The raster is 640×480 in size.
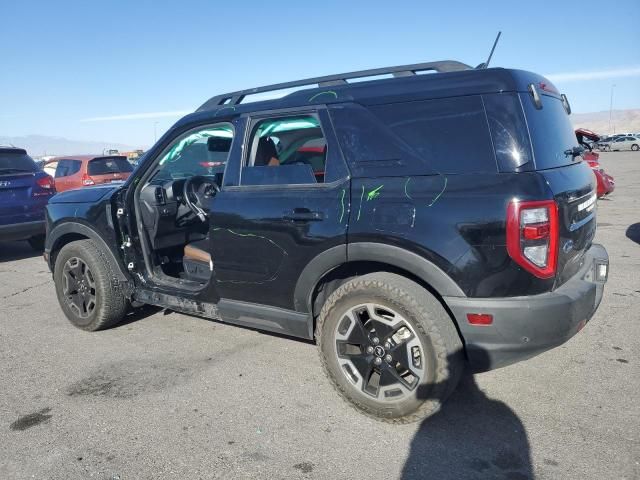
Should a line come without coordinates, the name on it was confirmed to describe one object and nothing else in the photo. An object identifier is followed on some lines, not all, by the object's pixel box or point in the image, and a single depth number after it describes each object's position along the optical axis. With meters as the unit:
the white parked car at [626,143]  46.34
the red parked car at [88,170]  12.57
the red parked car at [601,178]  10.95
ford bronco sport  2.49
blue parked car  7.37
